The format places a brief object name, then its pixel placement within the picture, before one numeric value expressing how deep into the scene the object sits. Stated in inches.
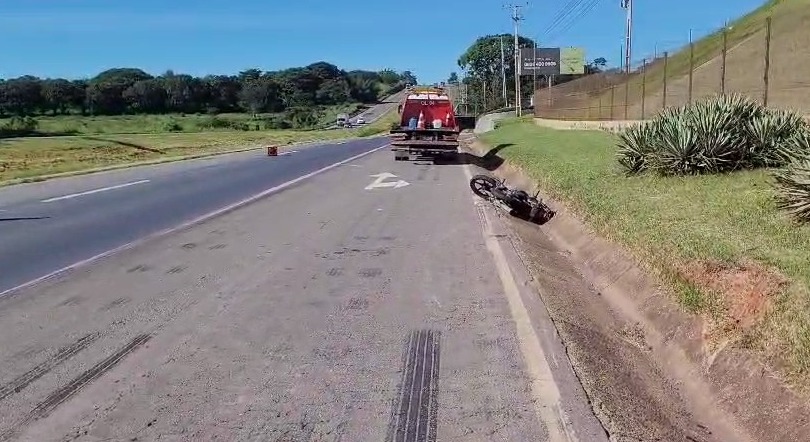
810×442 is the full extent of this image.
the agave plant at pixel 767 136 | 541.6
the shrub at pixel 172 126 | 4744.1
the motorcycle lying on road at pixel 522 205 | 562.3
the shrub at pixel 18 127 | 4072.6
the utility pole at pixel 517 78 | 3238.4
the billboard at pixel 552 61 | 3821.4
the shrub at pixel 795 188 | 342.3
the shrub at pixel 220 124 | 5005.9
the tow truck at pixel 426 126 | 1159.0
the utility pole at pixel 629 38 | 1722.9
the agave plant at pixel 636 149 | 605.6
